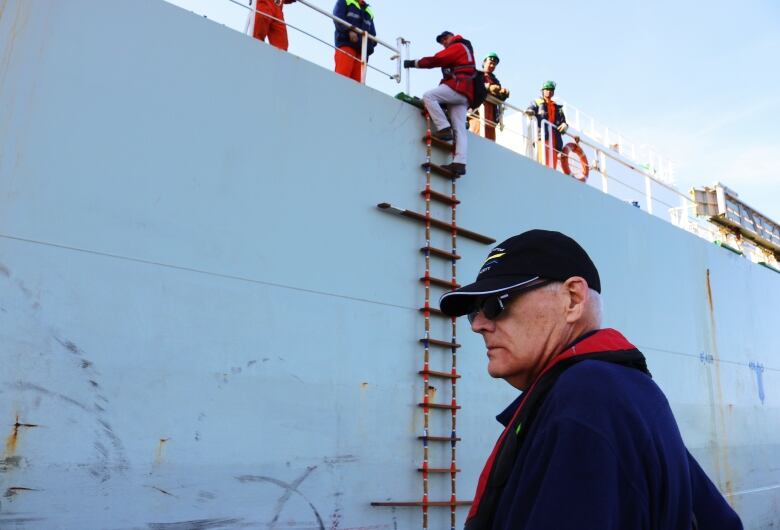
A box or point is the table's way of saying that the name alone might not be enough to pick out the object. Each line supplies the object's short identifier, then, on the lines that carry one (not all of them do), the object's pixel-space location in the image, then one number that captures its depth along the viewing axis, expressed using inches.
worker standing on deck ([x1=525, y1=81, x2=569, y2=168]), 296.2
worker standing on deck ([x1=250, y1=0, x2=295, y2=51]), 195.5
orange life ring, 312.5
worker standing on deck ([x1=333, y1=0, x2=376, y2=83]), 218.1
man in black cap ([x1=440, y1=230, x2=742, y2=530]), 37.7
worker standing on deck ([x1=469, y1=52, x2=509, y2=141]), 278.1
